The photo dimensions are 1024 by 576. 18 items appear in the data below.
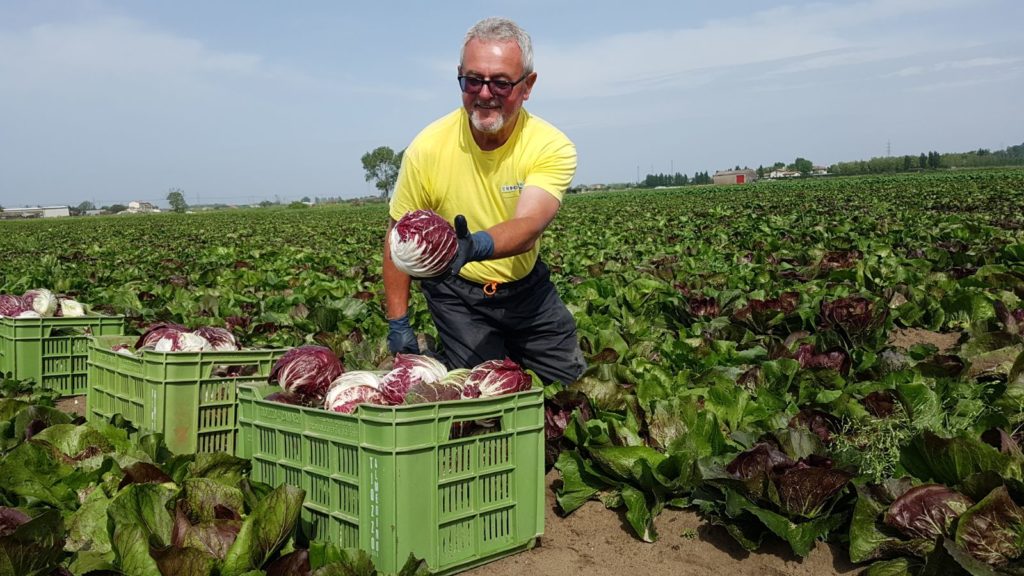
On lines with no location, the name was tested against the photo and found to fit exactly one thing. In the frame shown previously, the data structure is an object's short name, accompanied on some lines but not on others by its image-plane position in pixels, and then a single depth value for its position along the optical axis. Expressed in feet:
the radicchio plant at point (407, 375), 10.41
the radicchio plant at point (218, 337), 14.02
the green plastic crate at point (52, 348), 15.92
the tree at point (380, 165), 452.76
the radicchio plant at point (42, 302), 17.75
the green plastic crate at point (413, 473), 8.30
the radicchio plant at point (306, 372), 10.85
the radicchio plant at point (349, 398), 10.09
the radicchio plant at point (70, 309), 18.34
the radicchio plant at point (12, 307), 17.53
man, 13.04
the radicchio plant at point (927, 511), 8.95
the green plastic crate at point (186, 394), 11.46
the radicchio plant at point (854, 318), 18.17
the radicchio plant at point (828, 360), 15.14
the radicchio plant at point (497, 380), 10.53
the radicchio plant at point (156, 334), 13.20
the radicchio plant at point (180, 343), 13.00
